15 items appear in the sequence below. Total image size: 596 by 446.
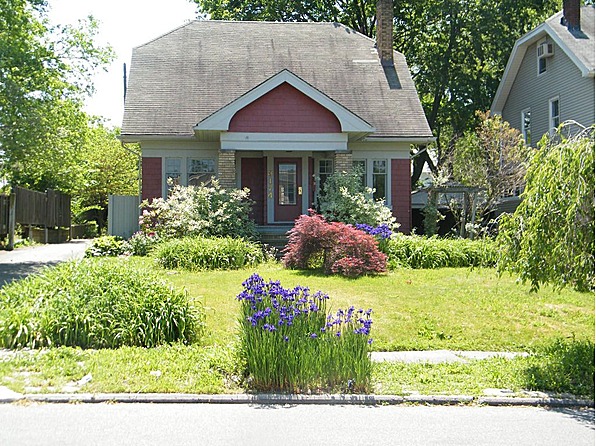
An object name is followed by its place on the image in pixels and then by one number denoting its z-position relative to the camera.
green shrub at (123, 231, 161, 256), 18.88
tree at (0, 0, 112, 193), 19.80
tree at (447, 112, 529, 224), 23.25
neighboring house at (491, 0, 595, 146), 24.78
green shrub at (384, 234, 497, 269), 16.55
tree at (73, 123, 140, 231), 41.34
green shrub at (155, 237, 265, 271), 15.89
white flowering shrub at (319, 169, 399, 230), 19.72
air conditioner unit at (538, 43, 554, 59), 26.56
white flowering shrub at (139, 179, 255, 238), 18.70
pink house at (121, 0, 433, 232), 20.20
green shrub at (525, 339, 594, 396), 7.45
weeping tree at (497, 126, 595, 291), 7.23
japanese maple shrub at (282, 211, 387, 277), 14.76
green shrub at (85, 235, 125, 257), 18.95
